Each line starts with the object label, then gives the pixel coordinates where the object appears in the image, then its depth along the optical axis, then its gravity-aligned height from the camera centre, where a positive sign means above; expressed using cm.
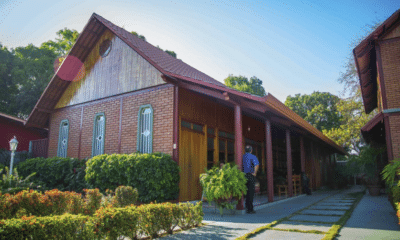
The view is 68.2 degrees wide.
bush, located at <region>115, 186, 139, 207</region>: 695 -57
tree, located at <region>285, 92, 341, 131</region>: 4125 +912
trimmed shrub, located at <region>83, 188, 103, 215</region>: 614 -61
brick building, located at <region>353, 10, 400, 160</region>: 916 +333
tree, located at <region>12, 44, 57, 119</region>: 2650 +846
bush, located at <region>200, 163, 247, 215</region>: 721 -35
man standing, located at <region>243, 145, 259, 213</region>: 772 -4
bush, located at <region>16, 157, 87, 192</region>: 1083 -5
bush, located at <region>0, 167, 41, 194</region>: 813 -36
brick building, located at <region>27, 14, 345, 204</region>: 943 +221
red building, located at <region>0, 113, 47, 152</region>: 1783 +252
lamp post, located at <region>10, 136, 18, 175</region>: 1114 +104
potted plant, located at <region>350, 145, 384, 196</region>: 1323 +20
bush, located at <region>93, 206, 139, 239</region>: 422 -74
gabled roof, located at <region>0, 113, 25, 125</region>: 1764 +318
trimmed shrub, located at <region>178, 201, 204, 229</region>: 560 -83
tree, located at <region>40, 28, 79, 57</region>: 2972 +1326
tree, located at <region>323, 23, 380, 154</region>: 2367 +532
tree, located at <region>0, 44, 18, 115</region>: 2664 +767
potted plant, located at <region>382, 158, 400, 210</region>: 615 -10
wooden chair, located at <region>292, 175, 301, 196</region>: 1266 -32
